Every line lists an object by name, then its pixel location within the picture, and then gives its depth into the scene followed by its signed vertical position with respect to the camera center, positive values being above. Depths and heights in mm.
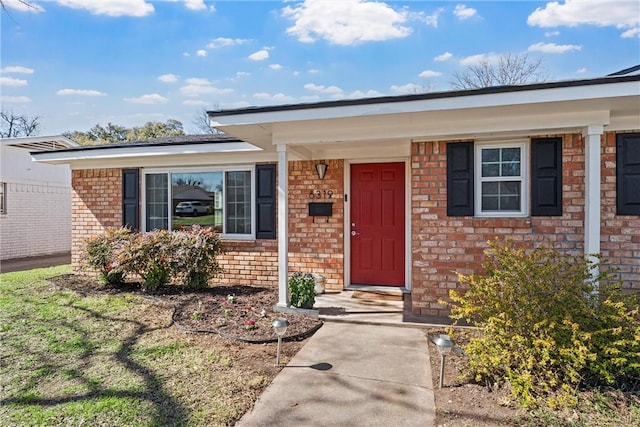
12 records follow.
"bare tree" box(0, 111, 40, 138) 28219 +6346
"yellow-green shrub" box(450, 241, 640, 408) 2984 -1068
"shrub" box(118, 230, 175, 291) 6399 -878
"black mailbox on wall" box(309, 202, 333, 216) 6652 -10
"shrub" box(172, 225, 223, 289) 6395 -822
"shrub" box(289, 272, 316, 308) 5281 -1193
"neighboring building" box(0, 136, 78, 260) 11438 +193
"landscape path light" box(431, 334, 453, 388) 2998 -1101
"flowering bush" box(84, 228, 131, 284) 6777 -822
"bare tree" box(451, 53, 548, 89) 20203 +7827
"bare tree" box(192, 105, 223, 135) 31114 +7285
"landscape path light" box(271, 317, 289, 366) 3490 -1112
